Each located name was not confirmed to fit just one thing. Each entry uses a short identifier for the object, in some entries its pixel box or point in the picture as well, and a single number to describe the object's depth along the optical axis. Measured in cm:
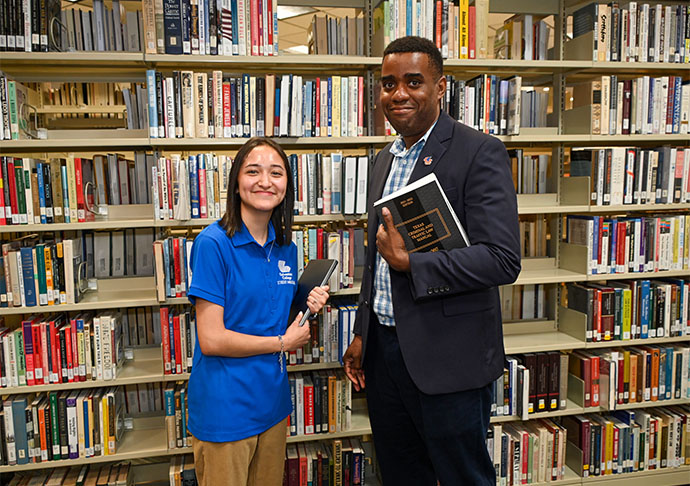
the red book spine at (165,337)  233
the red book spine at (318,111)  238
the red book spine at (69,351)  230
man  149
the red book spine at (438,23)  244
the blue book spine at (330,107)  239
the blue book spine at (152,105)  223
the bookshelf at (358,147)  227
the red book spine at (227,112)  231
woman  156
